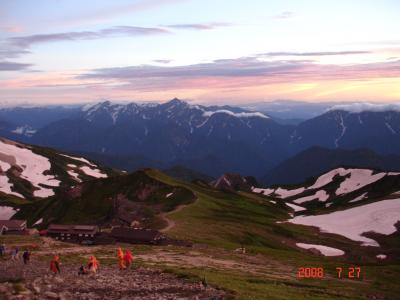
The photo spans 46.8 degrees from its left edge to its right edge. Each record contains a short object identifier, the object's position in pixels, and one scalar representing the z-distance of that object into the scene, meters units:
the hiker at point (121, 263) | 42.53
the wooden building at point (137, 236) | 82.00
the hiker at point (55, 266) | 37.35
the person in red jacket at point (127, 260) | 43.88
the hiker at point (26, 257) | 44.31
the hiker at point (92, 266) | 38.47
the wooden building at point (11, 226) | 106.41
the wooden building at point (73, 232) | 89.69
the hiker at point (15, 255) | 49.42
